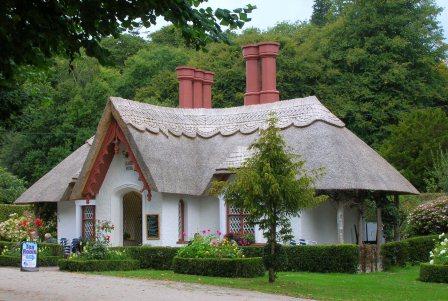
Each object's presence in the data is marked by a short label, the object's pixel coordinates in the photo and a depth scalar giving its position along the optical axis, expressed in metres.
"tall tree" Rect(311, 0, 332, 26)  77.44
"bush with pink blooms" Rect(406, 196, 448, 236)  30.83
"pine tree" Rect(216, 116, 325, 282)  19.14
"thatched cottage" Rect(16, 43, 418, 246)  28.00
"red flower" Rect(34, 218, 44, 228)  31.17
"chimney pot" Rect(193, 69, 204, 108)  37.66
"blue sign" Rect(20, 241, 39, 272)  23.14
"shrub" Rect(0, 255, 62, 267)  26.36
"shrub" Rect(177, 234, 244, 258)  22.77
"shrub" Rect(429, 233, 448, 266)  21.69
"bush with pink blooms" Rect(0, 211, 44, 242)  30.61
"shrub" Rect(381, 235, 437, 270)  26.59
